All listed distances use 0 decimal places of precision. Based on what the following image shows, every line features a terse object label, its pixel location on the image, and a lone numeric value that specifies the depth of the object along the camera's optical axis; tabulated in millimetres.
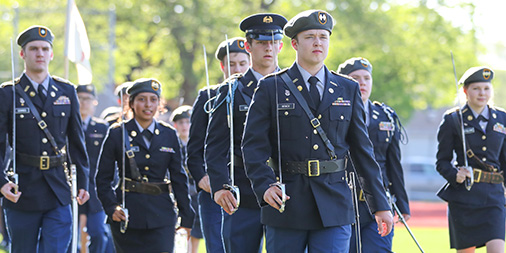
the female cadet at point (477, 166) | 21813
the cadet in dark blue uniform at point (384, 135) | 19378
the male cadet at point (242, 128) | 15980
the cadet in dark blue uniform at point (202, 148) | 18617
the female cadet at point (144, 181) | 18943
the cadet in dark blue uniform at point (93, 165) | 25909
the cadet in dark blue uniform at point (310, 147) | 13358
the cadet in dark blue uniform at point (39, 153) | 19114
